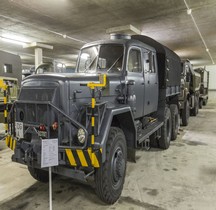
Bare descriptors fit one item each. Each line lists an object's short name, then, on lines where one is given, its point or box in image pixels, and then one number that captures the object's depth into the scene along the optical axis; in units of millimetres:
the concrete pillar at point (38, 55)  12570
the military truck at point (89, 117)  2258
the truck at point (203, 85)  13928
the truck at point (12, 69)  5973
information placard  2057
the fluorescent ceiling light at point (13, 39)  10675
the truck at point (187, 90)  7652
